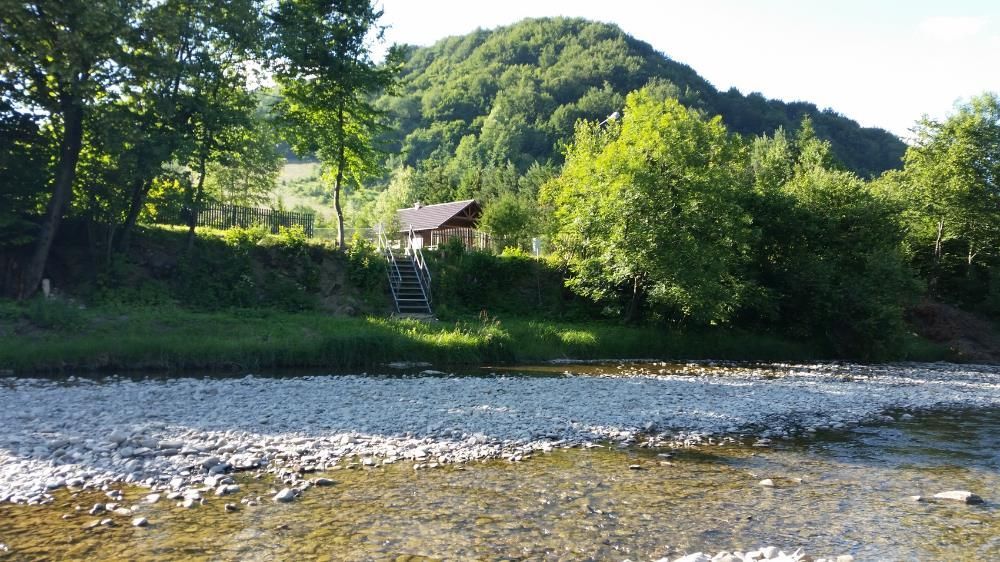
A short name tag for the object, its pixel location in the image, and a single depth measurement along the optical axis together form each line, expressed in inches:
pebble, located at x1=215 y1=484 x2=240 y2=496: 339.0
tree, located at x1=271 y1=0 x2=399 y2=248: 1198.3
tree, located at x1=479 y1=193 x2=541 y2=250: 1668.3
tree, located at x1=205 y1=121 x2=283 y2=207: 1823.3
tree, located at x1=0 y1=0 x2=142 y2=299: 851.4
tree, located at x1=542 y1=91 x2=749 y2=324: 1142.3
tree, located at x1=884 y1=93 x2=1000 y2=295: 1754.4
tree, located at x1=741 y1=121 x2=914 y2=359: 1226.0
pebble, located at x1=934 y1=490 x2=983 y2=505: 364.1
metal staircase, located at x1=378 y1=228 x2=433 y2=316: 1215.3
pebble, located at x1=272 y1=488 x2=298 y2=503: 332.2
